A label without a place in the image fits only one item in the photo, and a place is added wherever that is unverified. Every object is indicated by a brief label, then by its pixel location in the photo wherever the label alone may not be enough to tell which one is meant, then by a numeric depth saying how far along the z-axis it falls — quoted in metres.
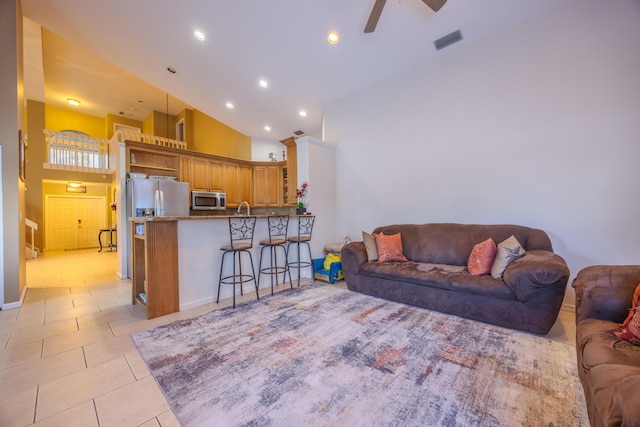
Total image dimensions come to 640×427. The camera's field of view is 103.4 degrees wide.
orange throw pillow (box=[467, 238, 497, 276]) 2.71
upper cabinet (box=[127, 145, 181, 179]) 5.64
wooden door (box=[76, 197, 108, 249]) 9.10
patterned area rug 1.39
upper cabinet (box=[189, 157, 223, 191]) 6.38
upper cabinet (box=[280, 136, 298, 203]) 4.81
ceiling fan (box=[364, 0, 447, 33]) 2.38
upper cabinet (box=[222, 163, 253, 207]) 6.89
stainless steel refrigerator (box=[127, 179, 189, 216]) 4.71
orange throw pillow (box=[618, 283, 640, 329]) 1.36
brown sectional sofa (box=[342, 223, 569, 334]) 2.23
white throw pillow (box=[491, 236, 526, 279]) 2.53
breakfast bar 2.70
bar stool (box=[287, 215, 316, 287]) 4.14
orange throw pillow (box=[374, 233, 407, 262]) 3.46
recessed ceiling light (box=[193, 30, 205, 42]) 3.85
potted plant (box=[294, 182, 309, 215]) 4.42
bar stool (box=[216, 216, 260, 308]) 3.17
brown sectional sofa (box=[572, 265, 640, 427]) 0.83
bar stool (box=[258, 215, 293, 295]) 3.59
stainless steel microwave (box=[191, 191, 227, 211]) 6.17
